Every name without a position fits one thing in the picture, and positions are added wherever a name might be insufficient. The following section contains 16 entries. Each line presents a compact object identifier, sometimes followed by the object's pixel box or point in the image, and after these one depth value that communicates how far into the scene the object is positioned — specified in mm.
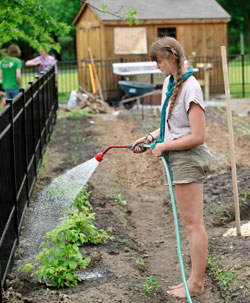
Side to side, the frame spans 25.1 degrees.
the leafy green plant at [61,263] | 4289
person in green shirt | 12477
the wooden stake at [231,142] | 5180
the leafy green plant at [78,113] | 15482
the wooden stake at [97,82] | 18800
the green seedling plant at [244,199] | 6568
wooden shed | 19047
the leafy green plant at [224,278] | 4452
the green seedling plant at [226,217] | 6430
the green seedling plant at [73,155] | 9637
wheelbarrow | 17609
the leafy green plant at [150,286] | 4410
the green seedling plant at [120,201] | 7251
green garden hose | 4113
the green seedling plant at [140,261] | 5167
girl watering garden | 3949
